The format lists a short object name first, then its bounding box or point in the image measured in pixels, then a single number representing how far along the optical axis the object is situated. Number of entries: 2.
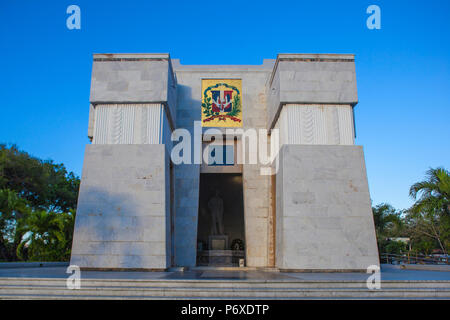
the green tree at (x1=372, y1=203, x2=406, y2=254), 19.58
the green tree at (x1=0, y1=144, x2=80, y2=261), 14.15
